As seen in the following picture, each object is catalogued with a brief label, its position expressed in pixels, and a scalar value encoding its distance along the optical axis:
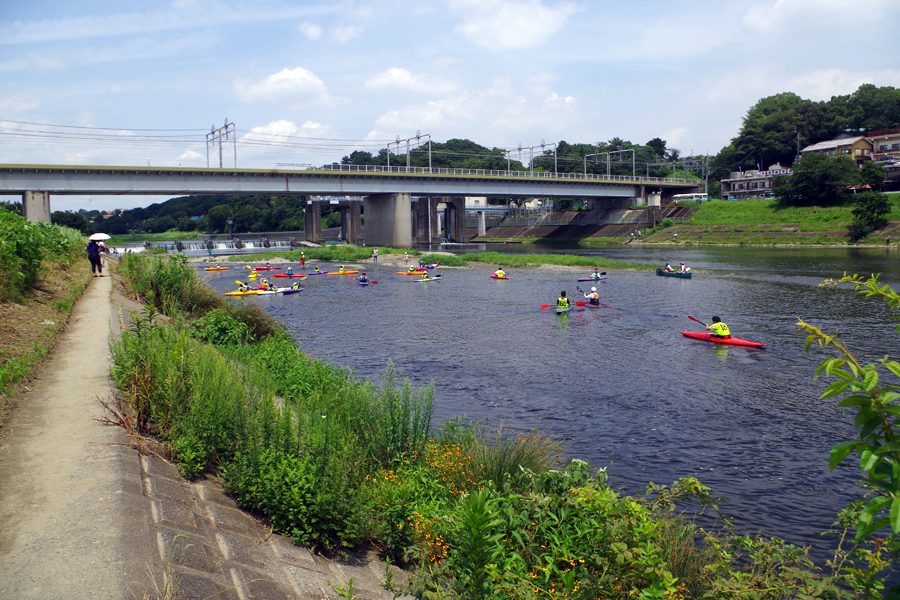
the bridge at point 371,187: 54.56
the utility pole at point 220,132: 70.94
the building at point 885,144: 100.80
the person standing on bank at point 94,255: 23.77
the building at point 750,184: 109.41
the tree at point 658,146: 168.50
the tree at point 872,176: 79.06
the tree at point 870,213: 66.12
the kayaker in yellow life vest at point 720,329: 22.36
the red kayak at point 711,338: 22.03
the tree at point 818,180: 78.38
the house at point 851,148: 102.25
